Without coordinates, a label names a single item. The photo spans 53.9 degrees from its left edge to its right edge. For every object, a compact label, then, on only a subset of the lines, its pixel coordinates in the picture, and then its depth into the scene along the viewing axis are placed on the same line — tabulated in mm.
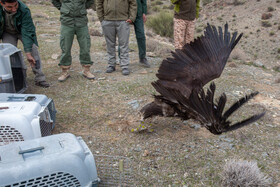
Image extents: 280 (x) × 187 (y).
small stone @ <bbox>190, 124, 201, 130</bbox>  3369
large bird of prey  2701
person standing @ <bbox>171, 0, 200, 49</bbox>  5119
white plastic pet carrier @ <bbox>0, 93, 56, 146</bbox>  2340
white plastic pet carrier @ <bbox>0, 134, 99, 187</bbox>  1715
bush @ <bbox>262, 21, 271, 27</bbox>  19900
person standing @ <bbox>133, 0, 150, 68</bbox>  5449
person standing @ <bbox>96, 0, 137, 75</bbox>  4961
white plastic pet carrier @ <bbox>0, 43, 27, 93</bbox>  3395
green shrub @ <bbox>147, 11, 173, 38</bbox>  13039
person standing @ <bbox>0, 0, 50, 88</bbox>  3852
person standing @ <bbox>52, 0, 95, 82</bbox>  4559
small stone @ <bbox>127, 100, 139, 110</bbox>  3936
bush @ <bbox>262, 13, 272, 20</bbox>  21016
